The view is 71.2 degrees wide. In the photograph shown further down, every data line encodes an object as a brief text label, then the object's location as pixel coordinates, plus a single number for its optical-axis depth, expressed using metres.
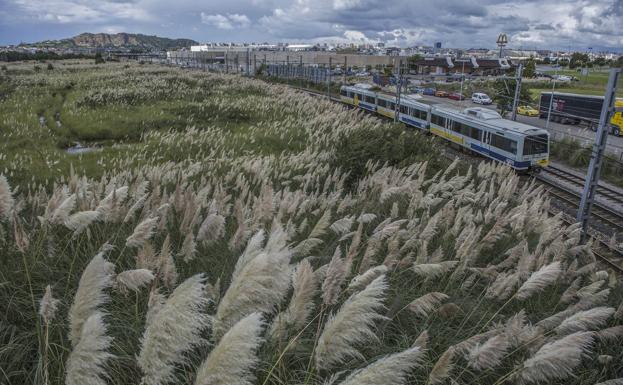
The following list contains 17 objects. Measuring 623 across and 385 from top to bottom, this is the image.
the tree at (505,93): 34.67
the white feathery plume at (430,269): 3.31
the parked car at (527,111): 36.54
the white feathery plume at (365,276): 2.69
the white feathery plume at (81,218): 3.20
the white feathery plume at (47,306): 2.07
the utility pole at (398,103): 24.49
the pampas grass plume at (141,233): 3.11
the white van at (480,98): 44.22
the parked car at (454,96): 50.34
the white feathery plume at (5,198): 3.24
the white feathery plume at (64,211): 3.42
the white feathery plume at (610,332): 3.08
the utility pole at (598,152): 9.53
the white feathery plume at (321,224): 3.89
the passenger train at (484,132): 17.73
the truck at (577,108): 28.23
